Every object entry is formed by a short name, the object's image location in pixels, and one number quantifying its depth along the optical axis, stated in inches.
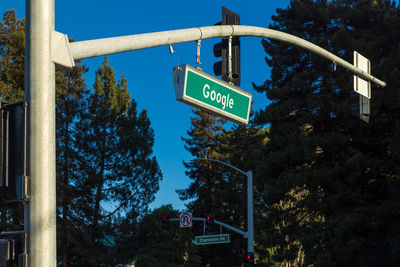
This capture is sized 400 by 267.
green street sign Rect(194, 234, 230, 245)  1072.2
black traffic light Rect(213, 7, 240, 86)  281.7
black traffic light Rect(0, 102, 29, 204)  182.7
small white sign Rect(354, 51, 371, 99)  389.1
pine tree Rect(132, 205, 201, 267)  1748.3
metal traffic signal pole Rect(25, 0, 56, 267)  178.9
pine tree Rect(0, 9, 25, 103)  1612.9
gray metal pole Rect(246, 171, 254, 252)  1022.4
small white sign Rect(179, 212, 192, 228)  1267.2
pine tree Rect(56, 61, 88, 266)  1732.3
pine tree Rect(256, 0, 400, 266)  925.2
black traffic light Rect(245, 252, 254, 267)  965.8
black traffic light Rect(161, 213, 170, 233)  1274.6
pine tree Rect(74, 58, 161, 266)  1818.4
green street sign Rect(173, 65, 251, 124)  236.2
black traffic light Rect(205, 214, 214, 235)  1149.2
